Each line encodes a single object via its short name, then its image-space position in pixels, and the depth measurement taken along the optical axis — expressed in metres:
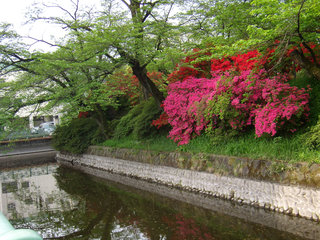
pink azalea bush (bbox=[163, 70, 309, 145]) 7.09
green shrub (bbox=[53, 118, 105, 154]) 16.67
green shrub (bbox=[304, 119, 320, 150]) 6.27
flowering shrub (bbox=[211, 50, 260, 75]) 8.59
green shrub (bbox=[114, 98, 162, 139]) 12.48
